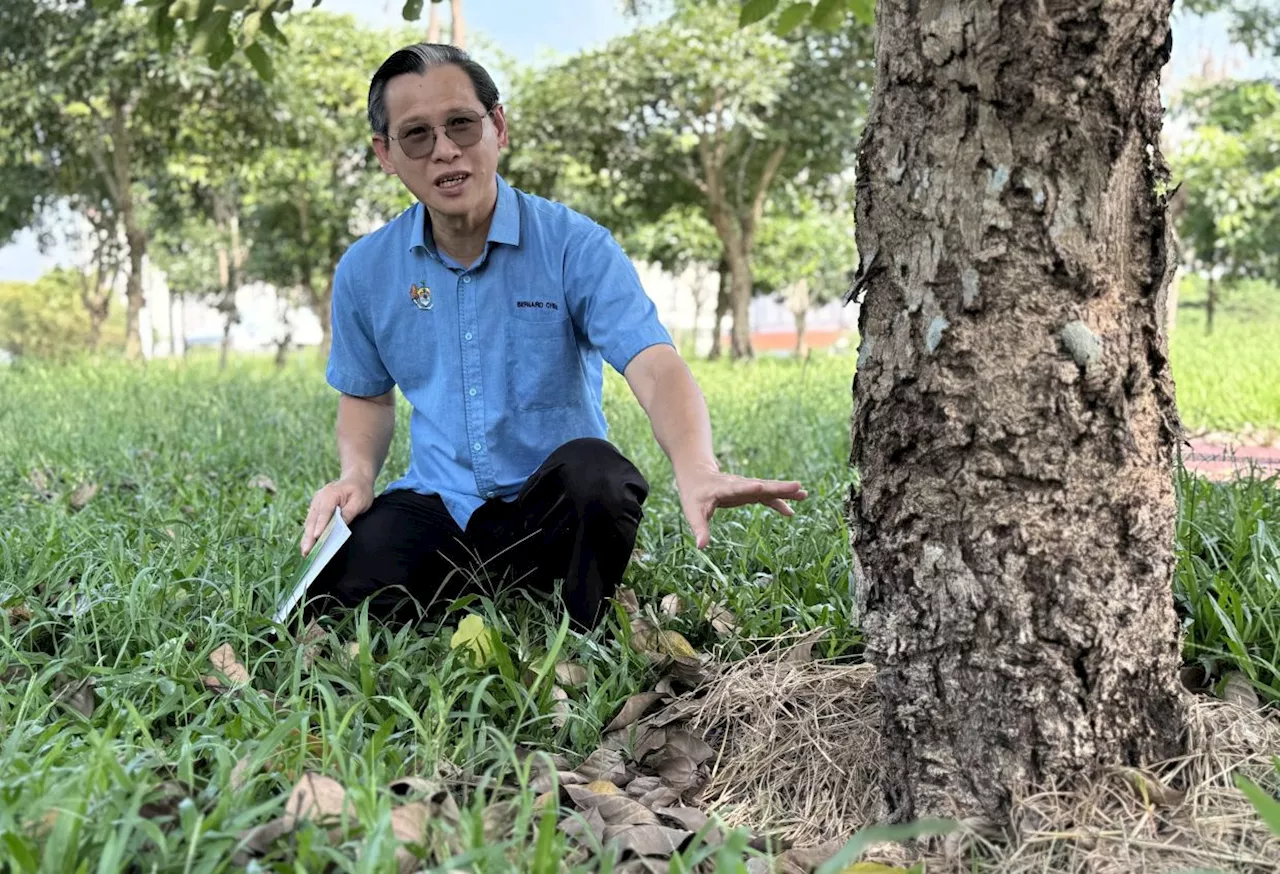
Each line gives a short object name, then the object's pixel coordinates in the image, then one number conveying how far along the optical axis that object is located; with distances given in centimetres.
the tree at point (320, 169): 1407
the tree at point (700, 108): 1462
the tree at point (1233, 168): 1202
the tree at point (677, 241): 1852
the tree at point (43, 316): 2386
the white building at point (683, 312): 3338
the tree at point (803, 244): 2117
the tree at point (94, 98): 1062
